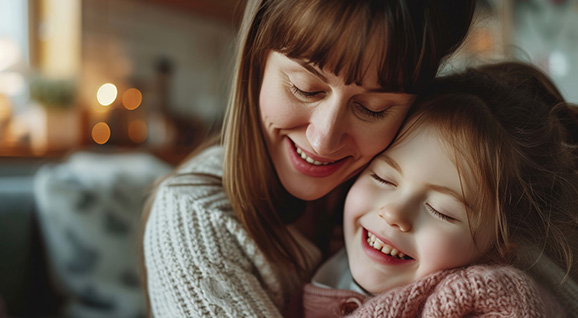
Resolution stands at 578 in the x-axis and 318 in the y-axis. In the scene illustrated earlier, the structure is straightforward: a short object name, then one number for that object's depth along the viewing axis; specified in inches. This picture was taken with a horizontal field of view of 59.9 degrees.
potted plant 106.7
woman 27.1
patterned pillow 60.3
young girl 29.0
